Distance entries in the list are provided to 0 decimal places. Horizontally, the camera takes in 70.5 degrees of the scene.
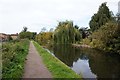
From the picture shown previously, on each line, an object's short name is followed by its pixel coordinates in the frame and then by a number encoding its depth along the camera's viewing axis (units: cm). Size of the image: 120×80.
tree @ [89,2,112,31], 1852
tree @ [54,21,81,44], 1918
